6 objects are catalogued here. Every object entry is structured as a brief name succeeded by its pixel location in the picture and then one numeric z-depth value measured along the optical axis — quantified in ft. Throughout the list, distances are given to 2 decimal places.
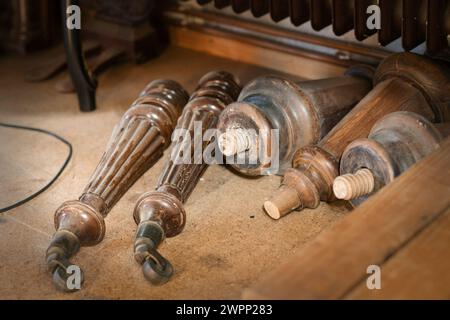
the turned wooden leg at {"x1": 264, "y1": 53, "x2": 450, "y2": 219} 5.53
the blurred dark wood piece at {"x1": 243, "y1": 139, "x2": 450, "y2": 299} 3.74
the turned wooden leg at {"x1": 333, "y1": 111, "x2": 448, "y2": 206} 5.00
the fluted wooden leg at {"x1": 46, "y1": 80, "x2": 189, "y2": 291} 5.09
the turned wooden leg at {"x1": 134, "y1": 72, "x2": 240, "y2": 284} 4.93
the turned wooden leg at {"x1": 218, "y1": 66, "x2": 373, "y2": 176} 5.70
